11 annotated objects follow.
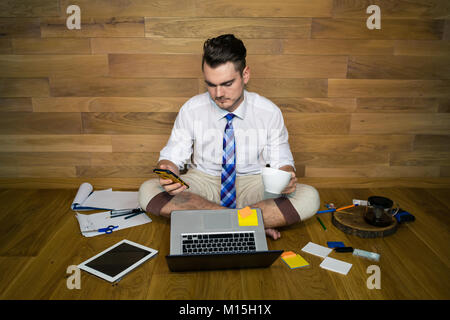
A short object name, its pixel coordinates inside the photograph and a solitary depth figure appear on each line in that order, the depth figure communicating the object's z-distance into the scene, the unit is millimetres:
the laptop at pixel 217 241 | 1462
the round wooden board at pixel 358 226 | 1842
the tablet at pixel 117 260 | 1526
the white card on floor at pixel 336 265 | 1572
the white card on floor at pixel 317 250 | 1700
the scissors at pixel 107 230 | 1891
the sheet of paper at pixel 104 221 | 1946
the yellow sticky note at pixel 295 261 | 1598
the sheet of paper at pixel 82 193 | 2209
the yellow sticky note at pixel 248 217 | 1605
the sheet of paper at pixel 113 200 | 2207
